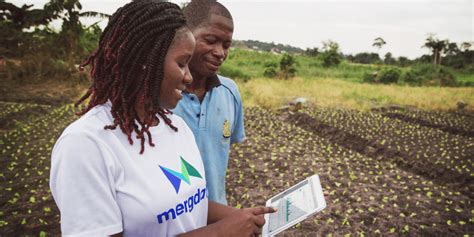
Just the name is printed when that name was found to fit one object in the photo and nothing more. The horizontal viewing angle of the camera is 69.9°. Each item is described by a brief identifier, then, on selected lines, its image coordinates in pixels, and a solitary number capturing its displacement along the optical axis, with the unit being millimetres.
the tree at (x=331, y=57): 26531
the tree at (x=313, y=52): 33941
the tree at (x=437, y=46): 29250
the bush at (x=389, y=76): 20828
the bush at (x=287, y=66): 18794
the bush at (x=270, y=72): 18719
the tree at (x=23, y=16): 13578
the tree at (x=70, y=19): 13054
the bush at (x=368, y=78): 21312
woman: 864
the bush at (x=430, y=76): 20062
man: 1737
